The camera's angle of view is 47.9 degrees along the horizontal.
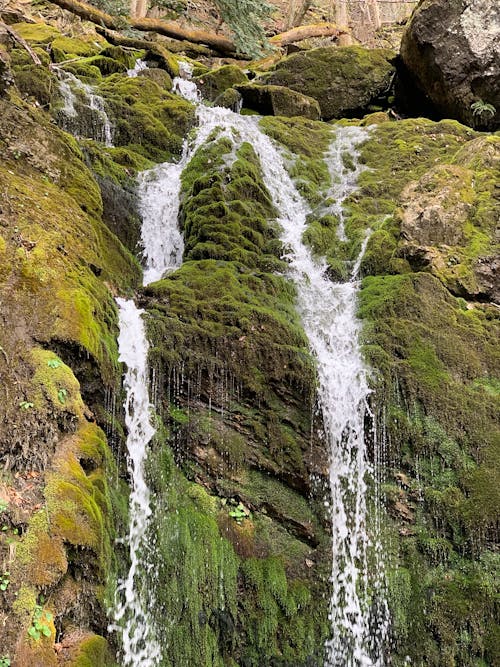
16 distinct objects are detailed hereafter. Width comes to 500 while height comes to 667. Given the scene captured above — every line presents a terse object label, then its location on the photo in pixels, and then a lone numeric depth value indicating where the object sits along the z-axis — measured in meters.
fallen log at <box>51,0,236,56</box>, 17.91
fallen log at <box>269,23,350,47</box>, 23.60
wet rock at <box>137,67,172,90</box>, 16.16
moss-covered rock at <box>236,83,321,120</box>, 16.06
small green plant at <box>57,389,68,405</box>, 5.31
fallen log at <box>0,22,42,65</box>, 7.31
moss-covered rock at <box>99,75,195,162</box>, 13.26
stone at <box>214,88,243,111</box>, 16.00
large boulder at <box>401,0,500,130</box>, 15.12
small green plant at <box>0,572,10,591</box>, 4.00
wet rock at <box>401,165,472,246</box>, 10.48
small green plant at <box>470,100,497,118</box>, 15.08
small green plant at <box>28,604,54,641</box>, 4.04
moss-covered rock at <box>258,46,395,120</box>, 17.72
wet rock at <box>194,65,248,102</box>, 17.30
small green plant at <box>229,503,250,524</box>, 6.88
